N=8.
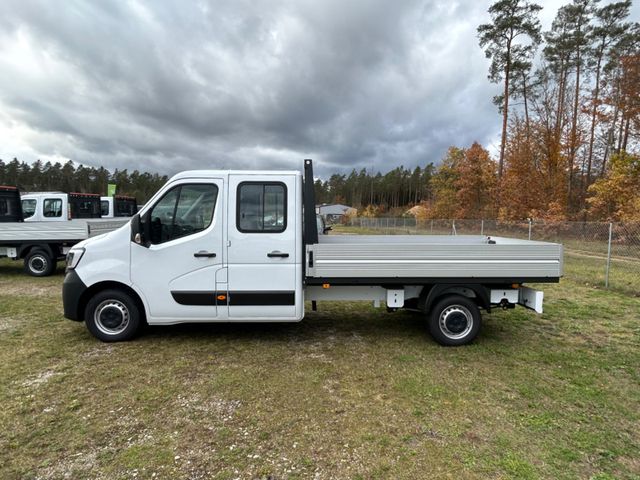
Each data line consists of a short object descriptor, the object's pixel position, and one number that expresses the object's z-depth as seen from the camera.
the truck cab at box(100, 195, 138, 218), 16.27
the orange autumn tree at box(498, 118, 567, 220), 23.95
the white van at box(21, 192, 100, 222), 12.28
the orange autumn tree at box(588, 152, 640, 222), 18.05
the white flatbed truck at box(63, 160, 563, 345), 4.66
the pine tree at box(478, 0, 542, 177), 24.39
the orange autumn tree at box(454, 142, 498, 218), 33.34
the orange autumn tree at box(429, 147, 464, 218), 38.56
